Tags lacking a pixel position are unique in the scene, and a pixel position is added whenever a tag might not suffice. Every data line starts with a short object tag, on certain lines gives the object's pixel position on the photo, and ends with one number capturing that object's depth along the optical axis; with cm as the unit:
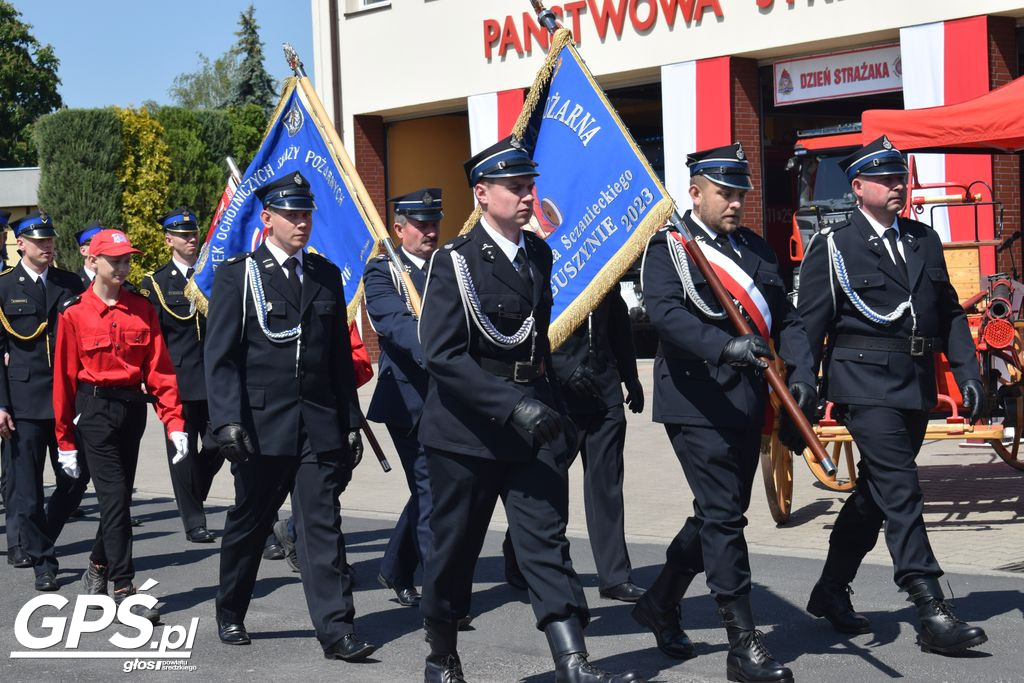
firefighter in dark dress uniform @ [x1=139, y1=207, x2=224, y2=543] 987
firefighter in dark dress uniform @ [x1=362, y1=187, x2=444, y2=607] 750
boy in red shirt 768
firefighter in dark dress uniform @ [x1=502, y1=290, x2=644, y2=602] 750
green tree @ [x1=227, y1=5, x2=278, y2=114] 7138
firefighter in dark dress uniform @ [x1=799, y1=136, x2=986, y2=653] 634
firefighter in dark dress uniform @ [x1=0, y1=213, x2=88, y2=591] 886
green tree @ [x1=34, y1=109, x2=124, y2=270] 3250
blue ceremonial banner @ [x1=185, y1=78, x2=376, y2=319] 858
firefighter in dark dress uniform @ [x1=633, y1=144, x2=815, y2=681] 580
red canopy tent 976
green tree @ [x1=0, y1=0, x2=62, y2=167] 6122
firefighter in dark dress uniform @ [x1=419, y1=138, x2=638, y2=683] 543
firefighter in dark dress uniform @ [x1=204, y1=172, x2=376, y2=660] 656
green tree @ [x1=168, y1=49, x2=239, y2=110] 9294
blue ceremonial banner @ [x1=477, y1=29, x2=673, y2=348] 696
